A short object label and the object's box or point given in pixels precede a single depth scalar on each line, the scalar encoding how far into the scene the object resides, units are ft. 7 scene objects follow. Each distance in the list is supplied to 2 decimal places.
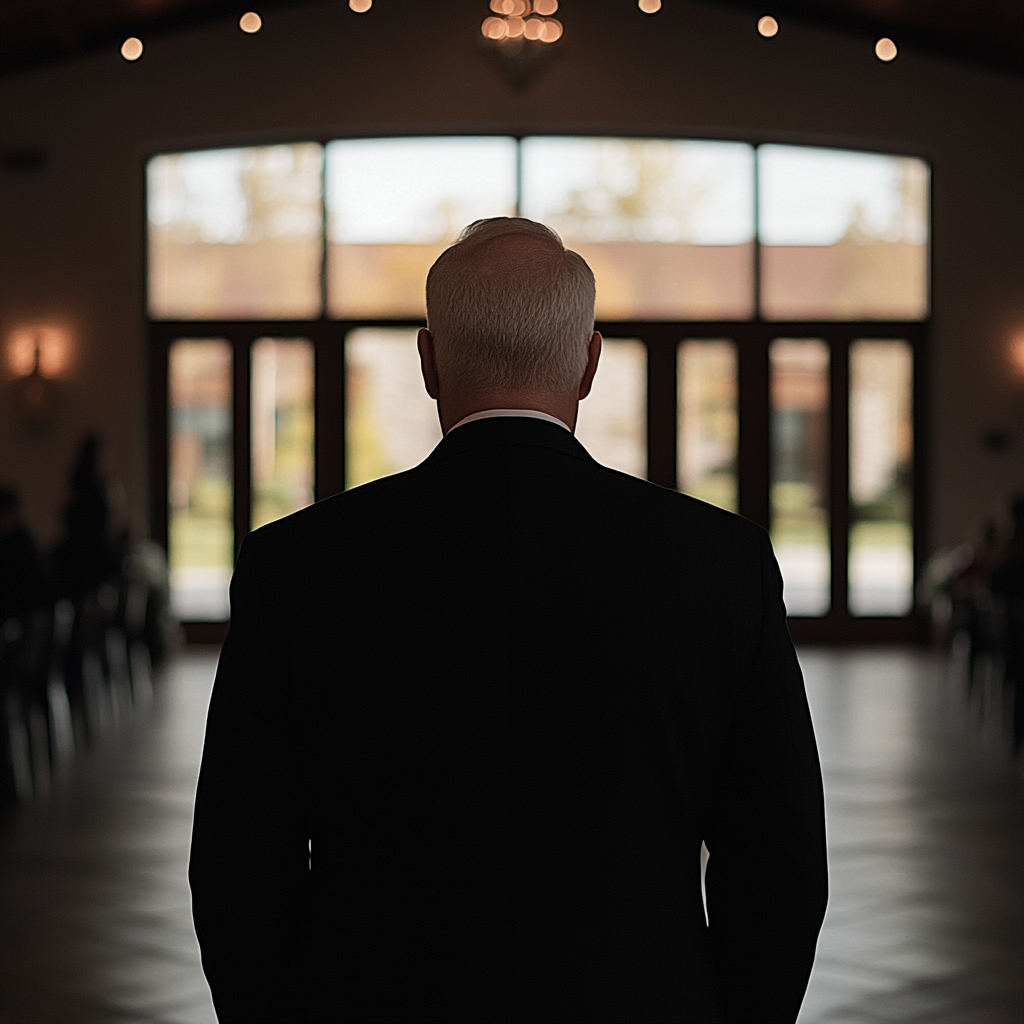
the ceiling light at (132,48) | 38.50
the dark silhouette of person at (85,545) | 29.19
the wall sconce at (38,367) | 42.37
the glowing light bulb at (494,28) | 38.78
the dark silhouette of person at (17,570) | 23.99
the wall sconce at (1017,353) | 43.01
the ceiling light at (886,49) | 40.67
